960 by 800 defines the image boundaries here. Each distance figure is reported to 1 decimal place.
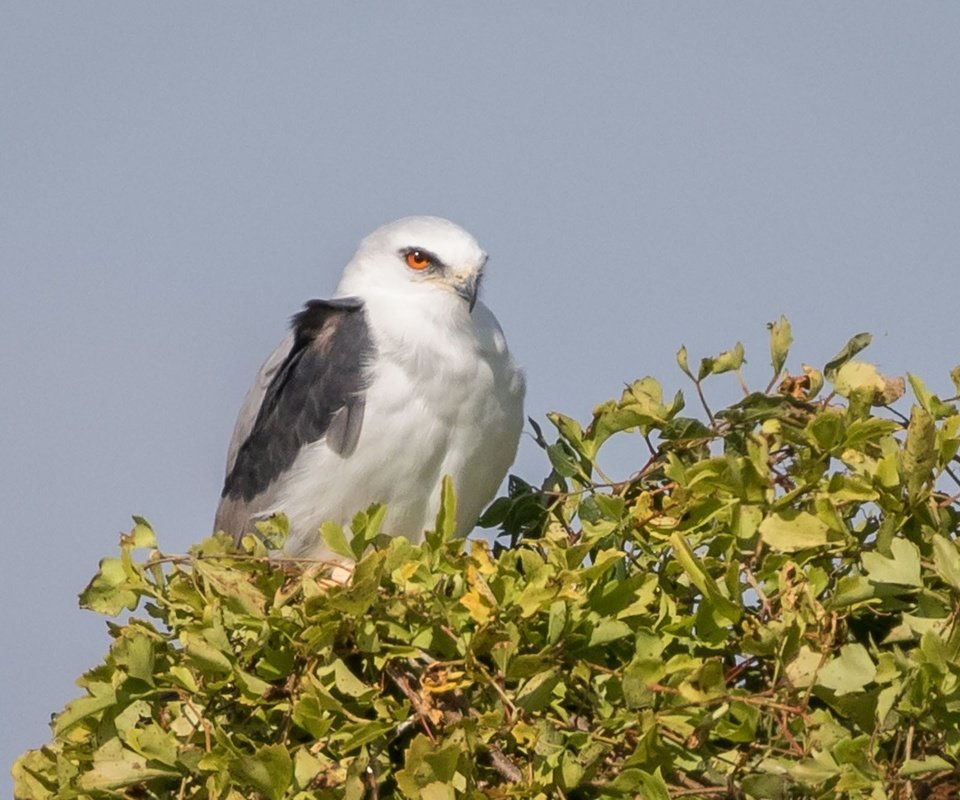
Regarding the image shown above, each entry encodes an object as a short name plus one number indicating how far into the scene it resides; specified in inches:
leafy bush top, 261.3
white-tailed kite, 430.6
